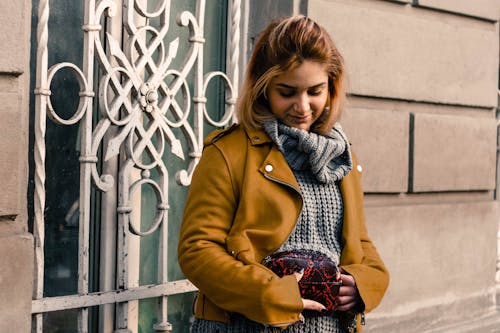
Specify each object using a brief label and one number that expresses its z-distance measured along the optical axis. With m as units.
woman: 2.85
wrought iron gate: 3.76
